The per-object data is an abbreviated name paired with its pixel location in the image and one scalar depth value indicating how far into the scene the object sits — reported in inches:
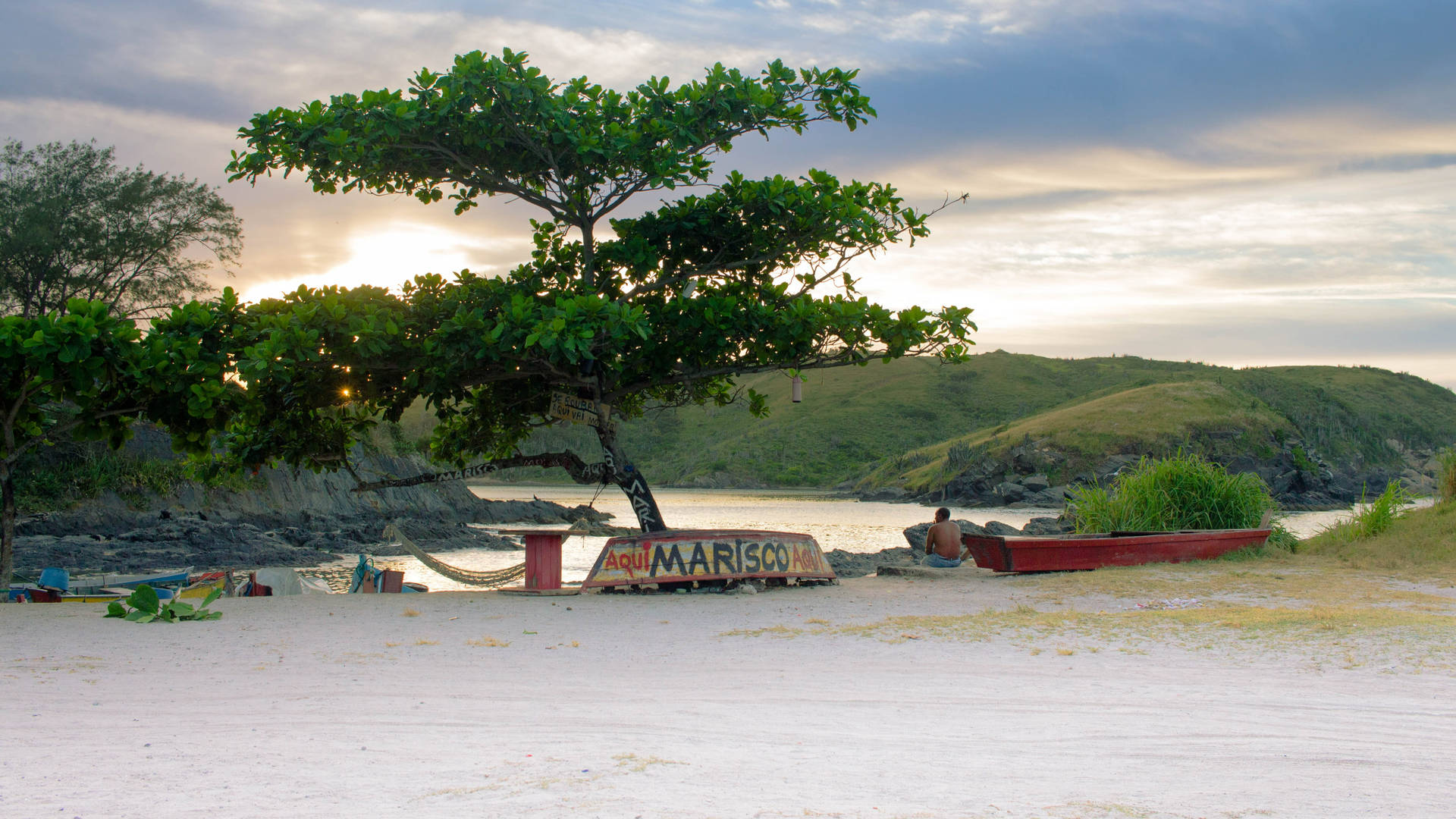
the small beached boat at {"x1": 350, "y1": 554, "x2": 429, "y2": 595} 622.5
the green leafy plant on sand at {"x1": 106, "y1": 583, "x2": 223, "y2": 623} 413.7
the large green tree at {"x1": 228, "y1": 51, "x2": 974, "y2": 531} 501.4
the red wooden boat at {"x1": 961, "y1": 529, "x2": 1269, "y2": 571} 621.6
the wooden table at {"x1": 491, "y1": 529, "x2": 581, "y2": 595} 537.0
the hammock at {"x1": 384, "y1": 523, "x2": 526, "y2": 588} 582.9
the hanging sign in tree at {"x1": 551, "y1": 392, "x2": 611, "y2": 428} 565.3
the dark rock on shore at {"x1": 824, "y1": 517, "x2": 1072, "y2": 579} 820.0
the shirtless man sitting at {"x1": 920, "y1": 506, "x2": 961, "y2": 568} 667.4
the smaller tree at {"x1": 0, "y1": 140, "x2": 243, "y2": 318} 1441.9
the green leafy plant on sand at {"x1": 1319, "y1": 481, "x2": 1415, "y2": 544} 718.5
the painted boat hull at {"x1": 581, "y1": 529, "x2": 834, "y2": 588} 530.0
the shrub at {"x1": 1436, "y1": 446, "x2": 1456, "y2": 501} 738.2
